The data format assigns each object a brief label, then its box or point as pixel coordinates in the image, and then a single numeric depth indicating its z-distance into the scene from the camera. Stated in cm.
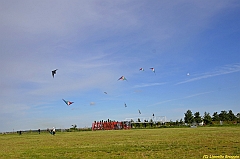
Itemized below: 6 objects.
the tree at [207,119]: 9566
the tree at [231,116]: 10781
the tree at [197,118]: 10312
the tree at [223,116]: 10640
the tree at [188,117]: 10640
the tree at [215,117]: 10581
